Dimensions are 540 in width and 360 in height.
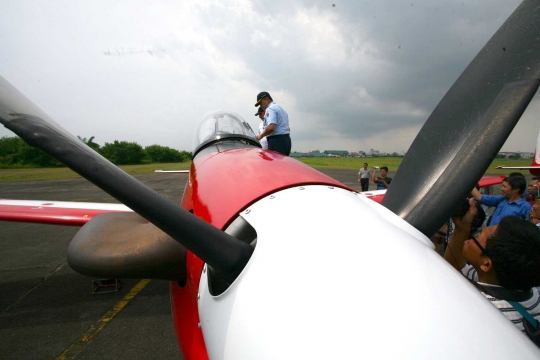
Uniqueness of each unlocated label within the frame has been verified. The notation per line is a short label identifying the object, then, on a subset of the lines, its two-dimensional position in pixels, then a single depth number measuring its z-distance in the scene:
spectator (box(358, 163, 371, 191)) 11.19
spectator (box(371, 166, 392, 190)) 7.71
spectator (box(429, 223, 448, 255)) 3.03
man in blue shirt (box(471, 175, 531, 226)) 3.66
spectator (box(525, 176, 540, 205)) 4.80
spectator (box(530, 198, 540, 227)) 3.24
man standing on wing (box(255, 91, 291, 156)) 3.22
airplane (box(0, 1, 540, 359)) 0.61
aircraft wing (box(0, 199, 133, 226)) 3.83
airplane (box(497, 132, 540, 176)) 6.11
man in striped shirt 1.29
